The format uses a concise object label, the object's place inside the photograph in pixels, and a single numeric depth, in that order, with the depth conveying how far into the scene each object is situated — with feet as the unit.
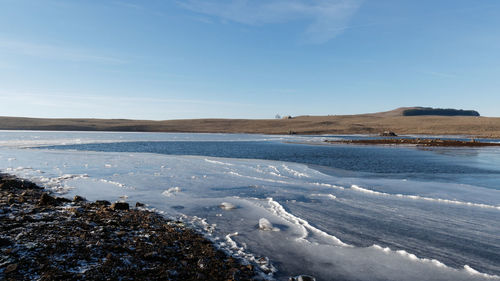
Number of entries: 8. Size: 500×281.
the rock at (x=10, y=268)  15.61
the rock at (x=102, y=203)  32.93
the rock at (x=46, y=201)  31.01
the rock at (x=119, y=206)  30.83
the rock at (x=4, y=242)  18.84
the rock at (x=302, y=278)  17.19
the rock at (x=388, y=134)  234.54
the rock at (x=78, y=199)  34.42
